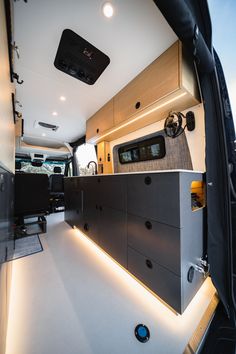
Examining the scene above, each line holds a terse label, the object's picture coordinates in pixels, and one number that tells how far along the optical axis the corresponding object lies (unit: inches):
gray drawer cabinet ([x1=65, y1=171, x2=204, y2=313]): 36.4
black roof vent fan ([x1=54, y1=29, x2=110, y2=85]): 48.7
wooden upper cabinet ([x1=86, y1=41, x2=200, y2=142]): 46.5
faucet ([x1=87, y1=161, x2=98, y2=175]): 118.8
